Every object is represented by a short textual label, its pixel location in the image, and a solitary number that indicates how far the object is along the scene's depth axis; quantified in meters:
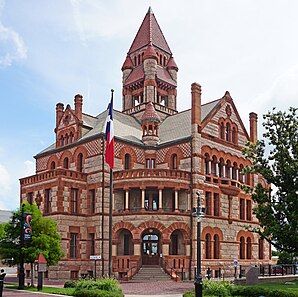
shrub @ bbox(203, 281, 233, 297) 24.50
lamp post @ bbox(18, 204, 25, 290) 31.25
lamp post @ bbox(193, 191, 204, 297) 20.73
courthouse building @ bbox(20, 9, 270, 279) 43.56
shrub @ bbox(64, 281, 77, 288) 31.20
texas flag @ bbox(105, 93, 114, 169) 29.05
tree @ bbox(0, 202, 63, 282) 33.62
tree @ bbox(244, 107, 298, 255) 32.41
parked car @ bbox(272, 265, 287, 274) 50.13
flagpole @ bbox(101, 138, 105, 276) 42.53
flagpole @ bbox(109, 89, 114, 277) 27.25
